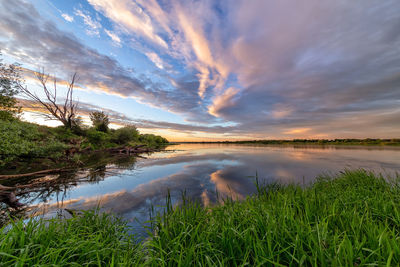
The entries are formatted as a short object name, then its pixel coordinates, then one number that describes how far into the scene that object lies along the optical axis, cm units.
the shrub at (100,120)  3647
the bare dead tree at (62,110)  2283
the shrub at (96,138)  2754
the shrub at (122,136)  3577
